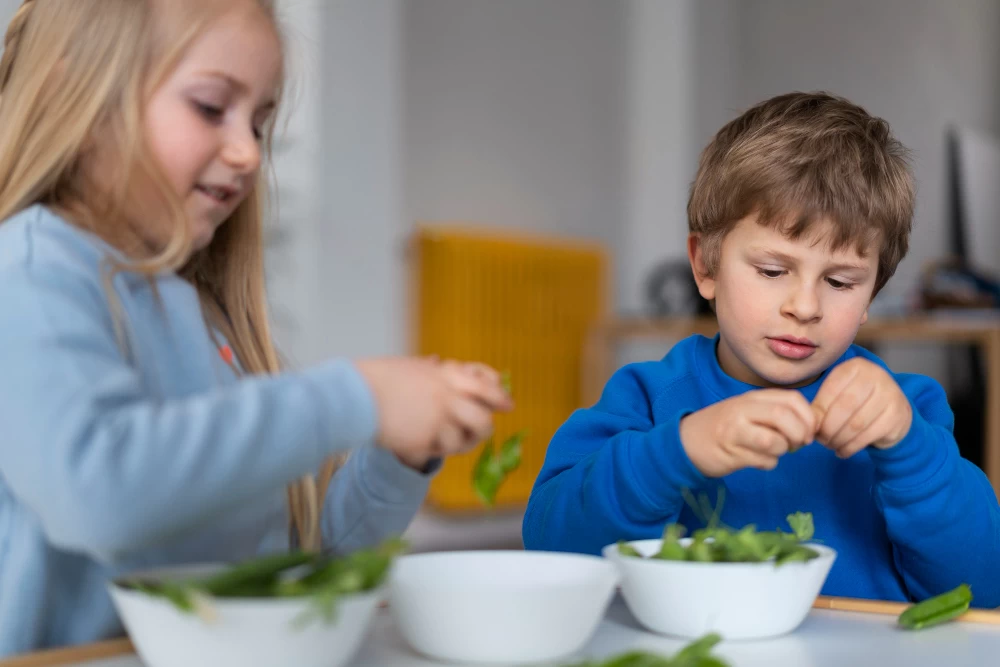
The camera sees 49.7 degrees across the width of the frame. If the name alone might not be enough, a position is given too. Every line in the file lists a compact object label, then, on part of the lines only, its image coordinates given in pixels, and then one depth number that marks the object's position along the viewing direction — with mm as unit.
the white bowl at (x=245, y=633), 514
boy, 835
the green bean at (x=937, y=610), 702
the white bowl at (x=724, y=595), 644
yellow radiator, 3473
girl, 576
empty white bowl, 570
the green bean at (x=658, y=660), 502
